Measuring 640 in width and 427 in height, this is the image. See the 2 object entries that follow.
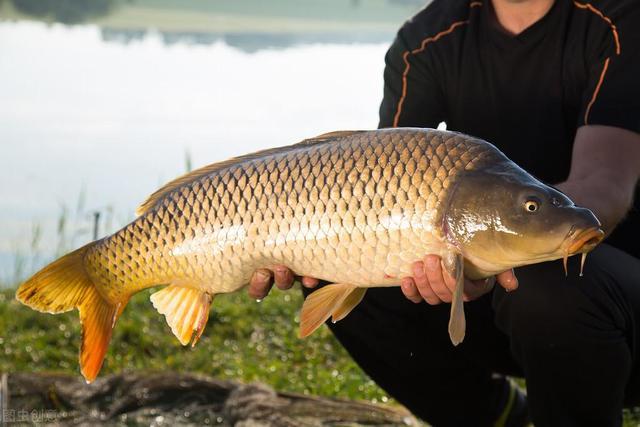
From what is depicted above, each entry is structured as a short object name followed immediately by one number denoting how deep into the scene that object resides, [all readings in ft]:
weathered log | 8.87
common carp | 6.09
